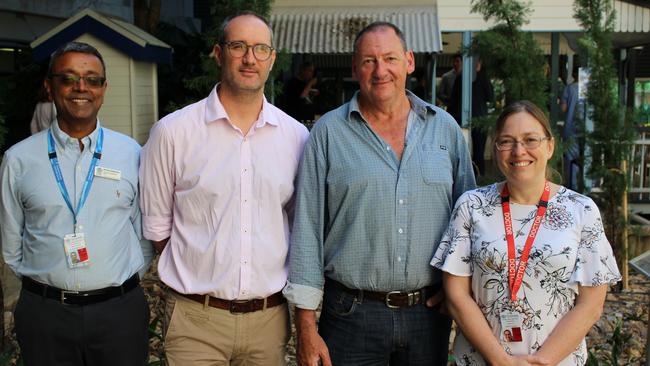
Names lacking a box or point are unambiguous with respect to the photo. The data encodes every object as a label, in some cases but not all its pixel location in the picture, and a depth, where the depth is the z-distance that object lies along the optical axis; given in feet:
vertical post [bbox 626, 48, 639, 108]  52.10
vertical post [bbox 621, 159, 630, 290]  23.82
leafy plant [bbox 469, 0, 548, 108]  22.97
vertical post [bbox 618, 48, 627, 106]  48.11
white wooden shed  28.45
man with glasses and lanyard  10.34
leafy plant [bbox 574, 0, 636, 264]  23.29
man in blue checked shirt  10.52
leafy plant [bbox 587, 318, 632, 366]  15.61
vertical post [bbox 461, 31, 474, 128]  40.52
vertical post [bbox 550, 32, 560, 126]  38.43
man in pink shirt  10.59
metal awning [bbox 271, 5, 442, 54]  41.04
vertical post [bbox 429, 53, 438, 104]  42.34
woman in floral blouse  9.48
